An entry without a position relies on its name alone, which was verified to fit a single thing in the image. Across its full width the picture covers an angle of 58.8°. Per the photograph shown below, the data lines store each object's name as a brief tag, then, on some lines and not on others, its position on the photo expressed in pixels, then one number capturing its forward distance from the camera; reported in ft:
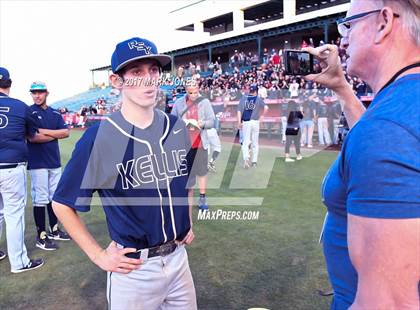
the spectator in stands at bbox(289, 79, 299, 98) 52.31
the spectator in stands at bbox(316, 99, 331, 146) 49.47
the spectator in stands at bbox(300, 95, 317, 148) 49.24
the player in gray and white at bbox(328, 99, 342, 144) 48.75
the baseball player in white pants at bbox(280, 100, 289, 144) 54.16
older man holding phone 3.02
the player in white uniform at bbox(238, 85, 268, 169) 36.68
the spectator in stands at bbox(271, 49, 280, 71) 82.04
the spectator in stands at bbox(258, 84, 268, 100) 59.11
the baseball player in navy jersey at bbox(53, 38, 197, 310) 7.00
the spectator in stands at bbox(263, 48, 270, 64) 98.61
